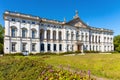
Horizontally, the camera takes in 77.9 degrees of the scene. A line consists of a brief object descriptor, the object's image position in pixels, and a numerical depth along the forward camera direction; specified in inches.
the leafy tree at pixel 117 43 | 1492.7
